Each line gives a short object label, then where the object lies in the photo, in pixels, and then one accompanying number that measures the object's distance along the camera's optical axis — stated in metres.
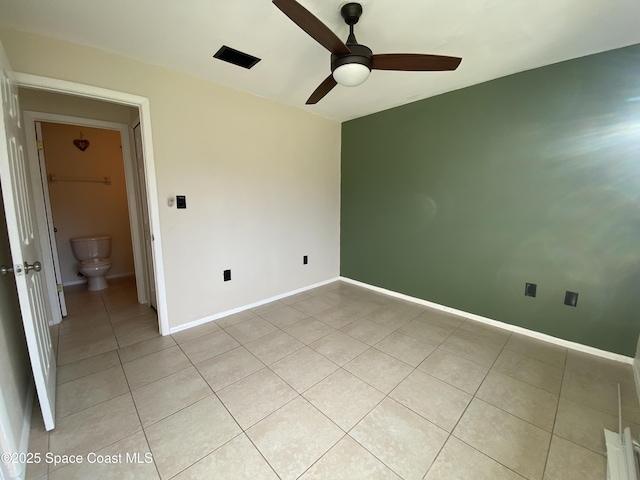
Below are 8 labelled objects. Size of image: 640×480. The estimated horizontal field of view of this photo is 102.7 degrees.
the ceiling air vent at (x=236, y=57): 1.94
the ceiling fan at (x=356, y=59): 1.41
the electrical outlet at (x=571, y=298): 2.18
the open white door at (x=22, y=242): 1.23
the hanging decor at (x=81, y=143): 3.69
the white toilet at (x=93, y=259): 3.49
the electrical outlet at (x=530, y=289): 2.36
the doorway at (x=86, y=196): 2.65
